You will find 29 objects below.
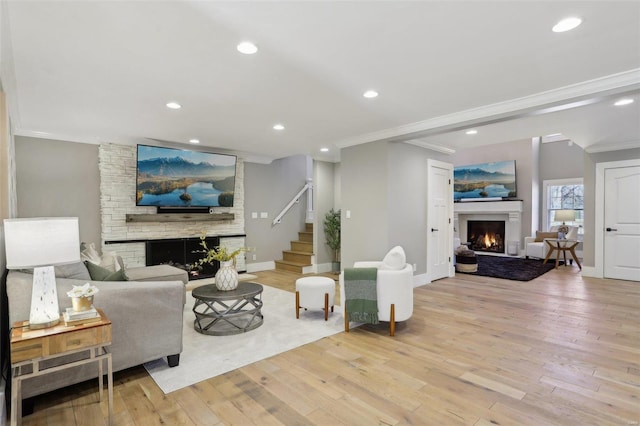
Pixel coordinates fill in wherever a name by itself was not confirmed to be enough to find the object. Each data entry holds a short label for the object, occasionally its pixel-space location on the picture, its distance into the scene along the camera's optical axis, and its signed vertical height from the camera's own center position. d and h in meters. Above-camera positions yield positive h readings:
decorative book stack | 1.92 -0.63
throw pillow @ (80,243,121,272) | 3.52 -0.54
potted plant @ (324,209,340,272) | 6.93 -0.51
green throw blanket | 3.32 -0.87
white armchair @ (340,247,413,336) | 3.29 -0.87
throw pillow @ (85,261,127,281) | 2.64 -0.52
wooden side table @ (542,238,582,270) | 7.20 -0.86
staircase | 6.93 -0.99
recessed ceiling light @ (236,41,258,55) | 2.43 +1.21
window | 8.88 +0.24
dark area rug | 6.41 -1.31
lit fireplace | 9.79 -0.83
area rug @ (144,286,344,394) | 2.53 -1.25
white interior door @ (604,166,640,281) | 5.79 -0.29
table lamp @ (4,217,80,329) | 1.88 -0.25
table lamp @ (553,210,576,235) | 7.60 -0.22
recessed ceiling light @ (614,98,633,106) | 3.64 +1.19
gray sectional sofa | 2.05 -0.77
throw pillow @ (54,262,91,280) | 2.38 -0.45
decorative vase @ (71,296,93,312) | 1.97 -0.56
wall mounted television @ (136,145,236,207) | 5.41 +0.56
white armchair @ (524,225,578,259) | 8.05 -0.96
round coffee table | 3.26 -1.11
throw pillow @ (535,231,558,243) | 8.47 -0.72
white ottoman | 3.76 -0.97
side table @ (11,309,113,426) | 1.71 -0.74
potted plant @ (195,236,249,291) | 3.42 -0.69
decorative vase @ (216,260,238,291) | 3.41 -0.72
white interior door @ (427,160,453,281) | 5.71 -0.19
